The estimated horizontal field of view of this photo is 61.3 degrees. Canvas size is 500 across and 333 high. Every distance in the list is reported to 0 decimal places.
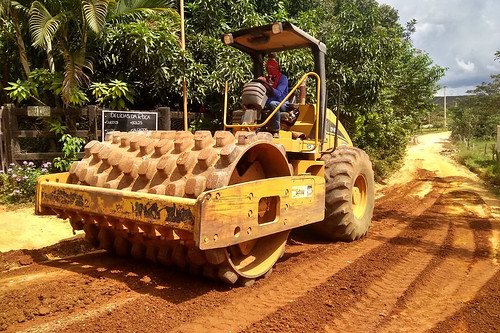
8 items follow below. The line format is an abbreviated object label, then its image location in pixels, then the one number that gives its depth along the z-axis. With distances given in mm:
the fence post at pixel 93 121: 7617
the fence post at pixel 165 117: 8258
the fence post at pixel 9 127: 7457
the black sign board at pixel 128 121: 7609
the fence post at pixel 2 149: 7875
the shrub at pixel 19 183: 7230
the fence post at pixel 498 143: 20344
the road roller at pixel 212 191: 3250
